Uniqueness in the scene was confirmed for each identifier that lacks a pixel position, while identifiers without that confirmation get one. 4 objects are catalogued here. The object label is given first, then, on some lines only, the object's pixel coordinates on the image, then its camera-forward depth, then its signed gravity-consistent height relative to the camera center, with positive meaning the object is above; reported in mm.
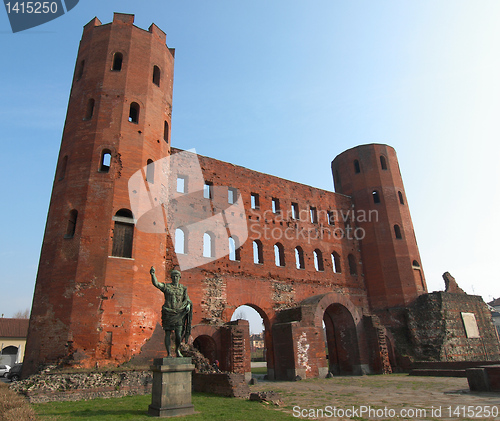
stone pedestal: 7484 -644
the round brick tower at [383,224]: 23094 +7893
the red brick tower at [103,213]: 12289 +5360
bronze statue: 8711 +1061
